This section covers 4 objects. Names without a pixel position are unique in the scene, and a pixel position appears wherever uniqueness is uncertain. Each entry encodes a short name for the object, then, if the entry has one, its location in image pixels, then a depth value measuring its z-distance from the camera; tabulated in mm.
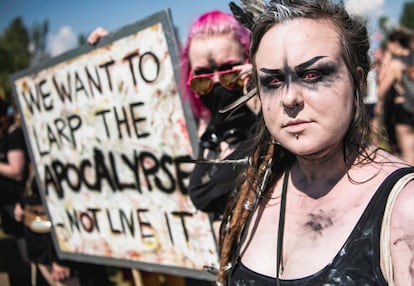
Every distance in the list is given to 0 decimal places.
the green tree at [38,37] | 34809
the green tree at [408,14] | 63012
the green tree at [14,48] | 28045
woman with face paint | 1062
